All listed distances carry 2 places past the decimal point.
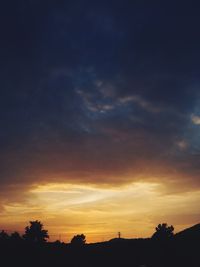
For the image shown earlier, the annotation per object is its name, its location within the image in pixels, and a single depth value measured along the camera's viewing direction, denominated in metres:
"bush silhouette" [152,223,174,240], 38.63
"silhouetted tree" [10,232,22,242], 44.05
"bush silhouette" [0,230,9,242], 46.95
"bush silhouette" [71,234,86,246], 38.57
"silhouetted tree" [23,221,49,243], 43.24
